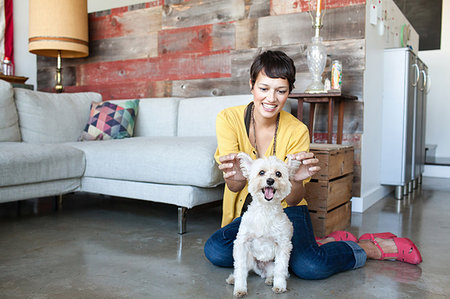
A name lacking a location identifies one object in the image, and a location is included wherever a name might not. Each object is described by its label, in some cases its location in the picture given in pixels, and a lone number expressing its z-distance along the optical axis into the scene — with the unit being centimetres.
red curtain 460
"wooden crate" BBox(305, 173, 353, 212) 233
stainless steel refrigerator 362
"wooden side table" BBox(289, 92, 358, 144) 275
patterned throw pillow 323
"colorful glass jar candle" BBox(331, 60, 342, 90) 278
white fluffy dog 141
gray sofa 234
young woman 163
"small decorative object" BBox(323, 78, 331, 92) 281
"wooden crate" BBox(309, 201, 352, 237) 232
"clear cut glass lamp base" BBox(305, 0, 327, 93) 280
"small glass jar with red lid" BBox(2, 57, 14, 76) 422
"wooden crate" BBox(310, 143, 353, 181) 234
